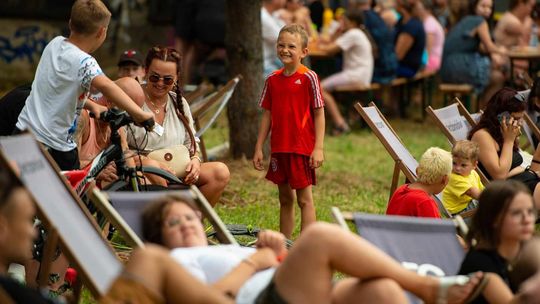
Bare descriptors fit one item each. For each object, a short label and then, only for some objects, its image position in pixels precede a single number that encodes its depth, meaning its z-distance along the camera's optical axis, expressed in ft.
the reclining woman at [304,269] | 30.28
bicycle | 42.03
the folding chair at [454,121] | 56.61
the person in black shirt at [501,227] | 33.20
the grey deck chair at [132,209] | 35.14
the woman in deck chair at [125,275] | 27.02
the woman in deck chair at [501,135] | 53.39
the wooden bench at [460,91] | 97.33
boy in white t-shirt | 41.70
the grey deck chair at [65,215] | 33.30
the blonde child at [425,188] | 43.67
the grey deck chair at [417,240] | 36.10
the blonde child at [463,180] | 50.69
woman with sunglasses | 48.47
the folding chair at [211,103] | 62.32
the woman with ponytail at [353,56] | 95.32
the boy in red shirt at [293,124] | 50.16
